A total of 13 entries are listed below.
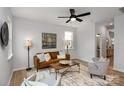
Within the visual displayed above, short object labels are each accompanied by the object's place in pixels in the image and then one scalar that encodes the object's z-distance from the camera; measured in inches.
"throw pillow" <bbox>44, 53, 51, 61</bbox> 150.6
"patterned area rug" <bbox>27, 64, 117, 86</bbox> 96.0
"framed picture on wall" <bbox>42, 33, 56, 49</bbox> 174.6
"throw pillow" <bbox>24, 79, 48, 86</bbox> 38.7
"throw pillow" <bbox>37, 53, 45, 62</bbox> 142.9
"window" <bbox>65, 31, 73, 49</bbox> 211.6
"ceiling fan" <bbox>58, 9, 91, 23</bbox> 107.0
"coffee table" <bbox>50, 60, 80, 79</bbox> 113.0
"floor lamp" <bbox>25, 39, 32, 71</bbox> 142.9
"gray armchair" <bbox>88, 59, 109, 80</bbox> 105.1
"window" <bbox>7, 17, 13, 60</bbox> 125.7
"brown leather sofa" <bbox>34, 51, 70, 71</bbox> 136.7
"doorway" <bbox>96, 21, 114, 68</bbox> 200.5
